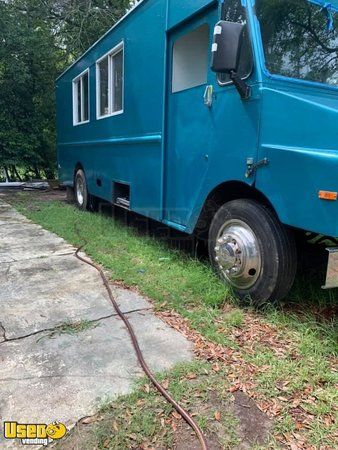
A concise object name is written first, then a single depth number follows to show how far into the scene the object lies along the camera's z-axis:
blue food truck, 2.61
